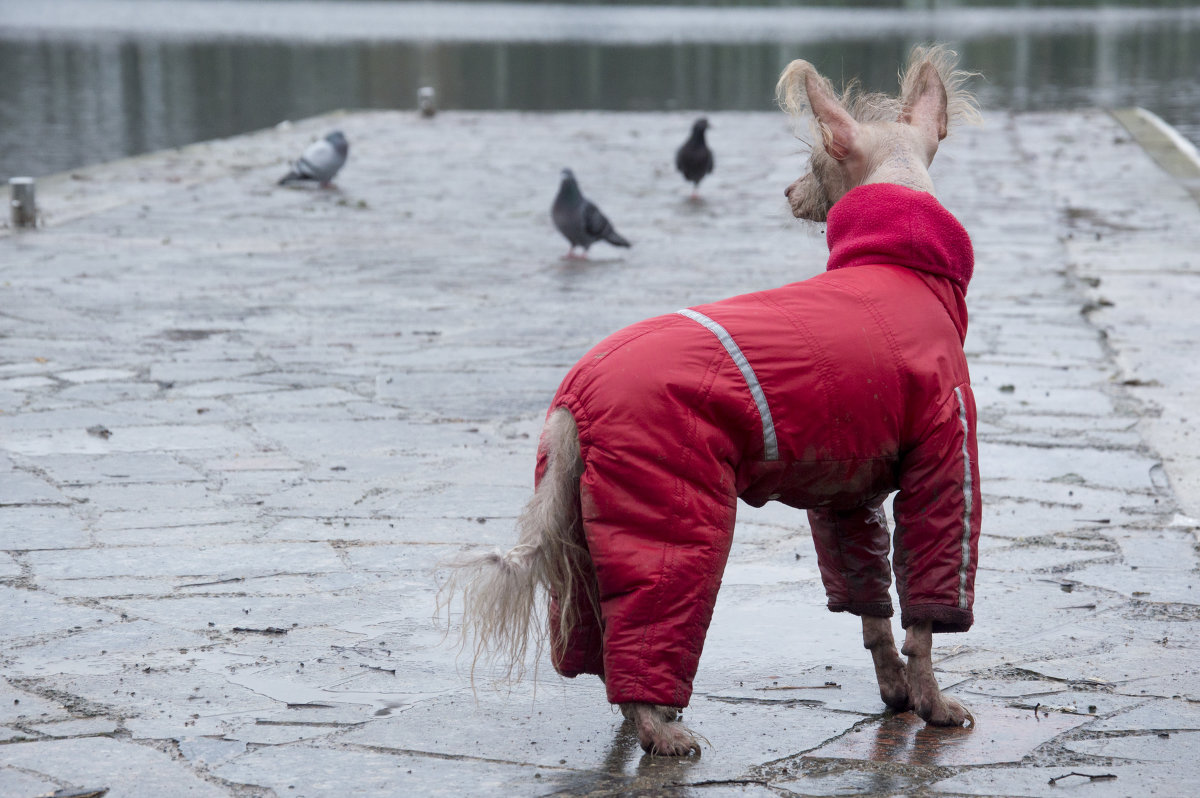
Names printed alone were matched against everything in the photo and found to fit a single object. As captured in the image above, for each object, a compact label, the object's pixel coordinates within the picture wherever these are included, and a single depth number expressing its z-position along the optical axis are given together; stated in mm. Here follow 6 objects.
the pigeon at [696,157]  22516
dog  5191
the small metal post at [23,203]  18812
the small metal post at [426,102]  37562
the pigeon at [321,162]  23391
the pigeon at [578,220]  17625
